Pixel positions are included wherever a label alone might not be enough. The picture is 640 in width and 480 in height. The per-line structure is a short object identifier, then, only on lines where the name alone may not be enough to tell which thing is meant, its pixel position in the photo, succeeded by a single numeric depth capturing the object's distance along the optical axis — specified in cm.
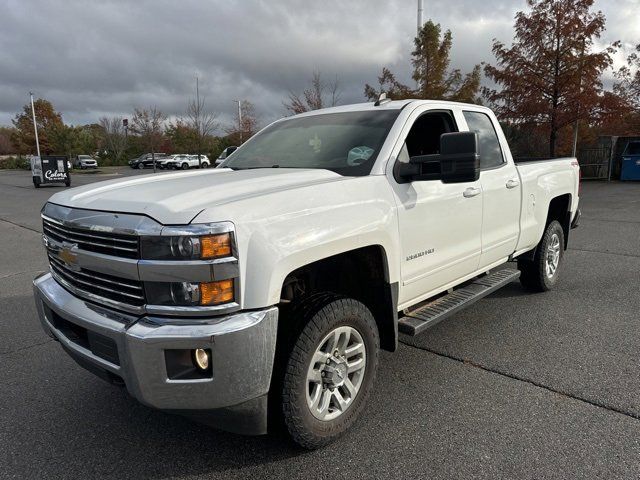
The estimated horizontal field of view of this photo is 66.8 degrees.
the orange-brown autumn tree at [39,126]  5628
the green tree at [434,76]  1795
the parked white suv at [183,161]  4903
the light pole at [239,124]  4228
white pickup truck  214
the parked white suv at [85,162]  4991
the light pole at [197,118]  3844
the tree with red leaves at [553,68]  1628
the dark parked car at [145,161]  5012
